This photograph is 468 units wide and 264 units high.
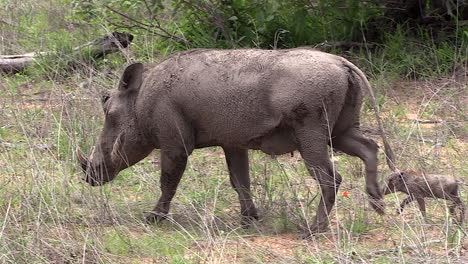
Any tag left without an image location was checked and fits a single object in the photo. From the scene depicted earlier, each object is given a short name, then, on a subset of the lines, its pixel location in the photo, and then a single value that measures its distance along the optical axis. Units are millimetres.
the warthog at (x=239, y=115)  10930
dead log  19902
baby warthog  10880
